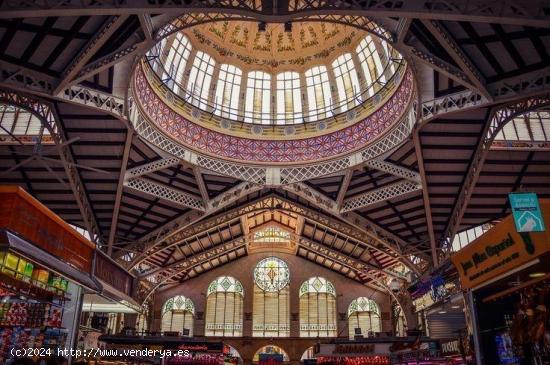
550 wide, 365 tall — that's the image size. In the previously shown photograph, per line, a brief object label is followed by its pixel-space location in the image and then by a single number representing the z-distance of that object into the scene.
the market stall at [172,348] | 26.56
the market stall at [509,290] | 7.61
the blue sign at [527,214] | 7.18
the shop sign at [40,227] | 7.54
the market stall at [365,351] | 29.97
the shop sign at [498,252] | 7.22
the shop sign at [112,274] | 13.24
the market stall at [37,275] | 7.67
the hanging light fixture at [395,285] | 36.79
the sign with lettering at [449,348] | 21.78
